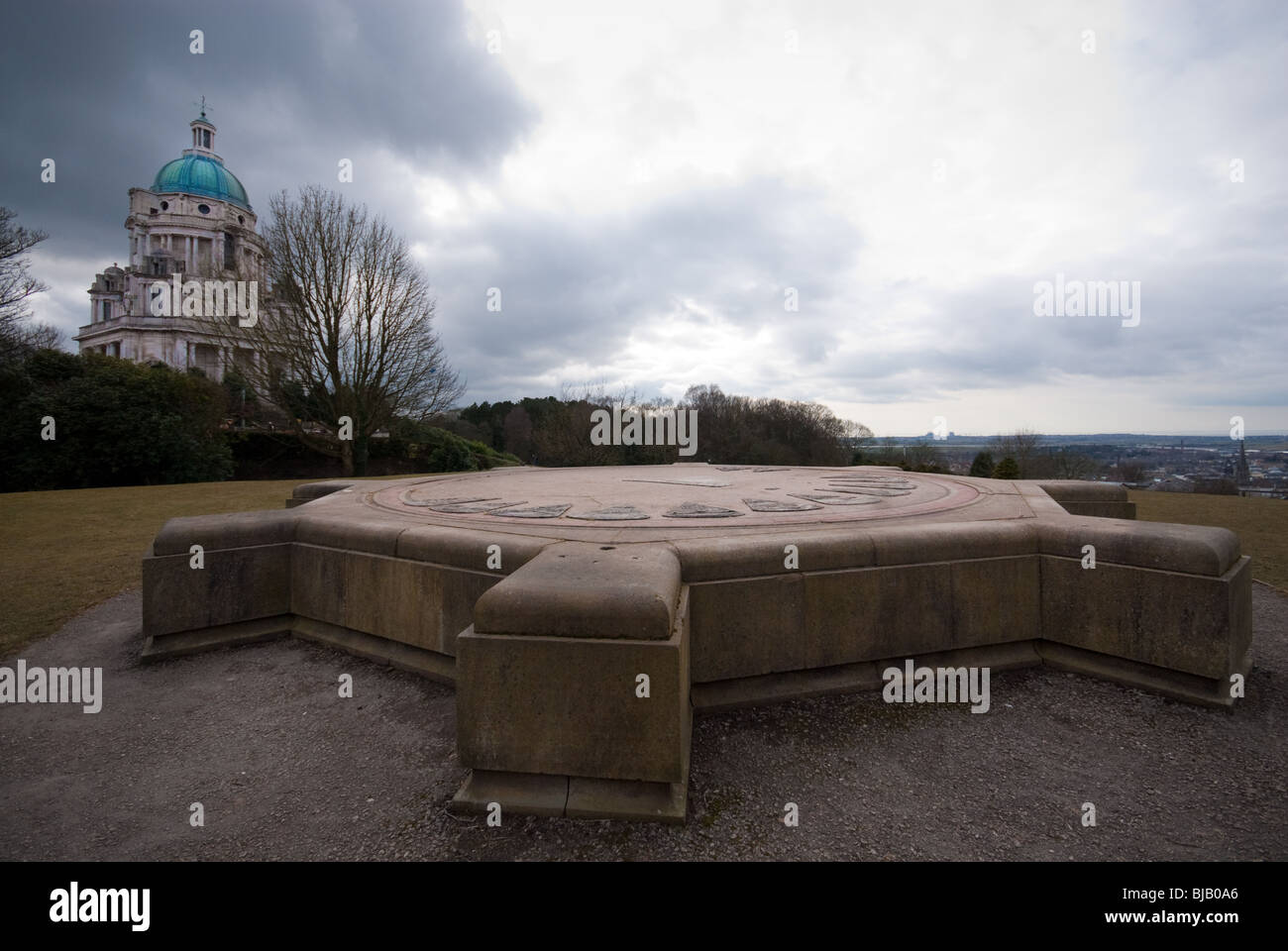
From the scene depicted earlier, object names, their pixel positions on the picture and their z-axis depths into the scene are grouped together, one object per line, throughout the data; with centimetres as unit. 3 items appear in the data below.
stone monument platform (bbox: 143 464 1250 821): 264
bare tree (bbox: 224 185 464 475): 2244
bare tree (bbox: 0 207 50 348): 1697
